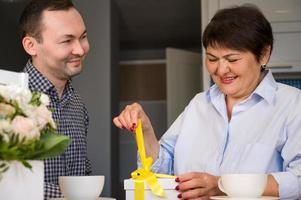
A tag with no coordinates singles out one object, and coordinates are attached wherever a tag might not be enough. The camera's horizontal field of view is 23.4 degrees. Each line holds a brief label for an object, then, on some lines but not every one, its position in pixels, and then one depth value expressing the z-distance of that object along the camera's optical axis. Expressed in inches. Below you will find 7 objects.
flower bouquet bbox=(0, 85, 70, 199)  53.4
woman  79.0
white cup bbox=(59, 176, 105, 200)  63.9
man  93.5
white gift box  68.7
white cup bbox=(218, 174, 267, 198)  65.4
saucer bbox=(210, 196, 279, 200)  64.8
